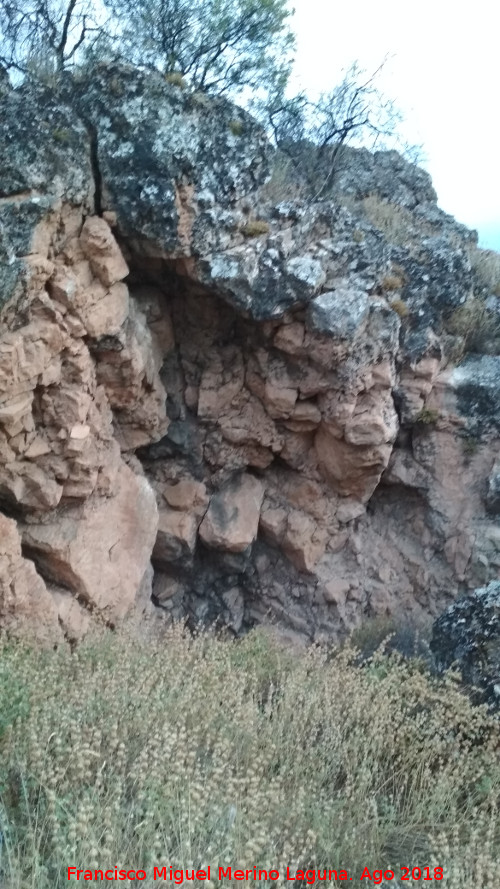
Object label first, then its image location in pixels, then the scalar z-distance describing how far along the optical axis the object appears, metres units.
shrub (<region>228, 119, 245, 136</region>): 5.14
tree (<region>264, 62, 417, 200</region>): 8.09
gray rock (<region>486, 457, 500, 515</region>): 6.32
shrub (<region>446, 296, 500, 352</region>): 6.79
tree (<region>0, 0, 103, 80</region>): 6.62
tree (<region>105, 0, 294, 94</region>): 7.15
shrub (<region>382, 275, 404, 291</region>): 6.22
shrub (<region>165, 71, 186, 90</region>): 5.07
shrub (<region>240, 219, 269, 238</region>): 5.31
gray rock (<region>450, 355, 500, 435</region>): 6.52
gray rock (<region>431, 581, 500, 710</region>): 4.04
